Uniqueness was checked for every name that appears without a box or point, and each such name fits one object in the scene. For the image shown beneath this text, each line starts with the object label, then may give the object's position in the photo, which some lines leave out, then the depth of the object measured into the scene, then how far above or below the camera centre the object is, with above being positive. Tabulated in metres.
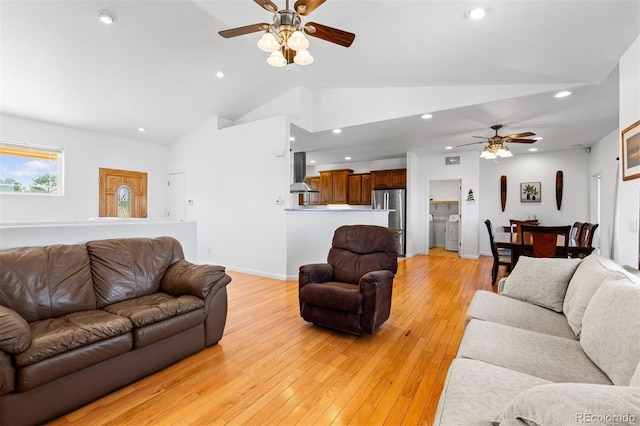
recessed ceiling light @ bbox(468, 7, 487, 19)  2.40 +1.66
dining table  3.79 -0.46
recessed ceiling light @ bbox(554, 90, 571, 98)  3.53 +1.45
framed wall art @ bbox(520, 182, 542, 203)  7.13 +0.48
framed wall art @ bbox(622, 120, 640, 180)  2.46 +0.54
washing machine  8.18 -0.62
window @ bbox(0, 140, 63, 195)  4.96 +0.70
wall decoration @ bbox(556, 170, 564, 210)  6.87 +0.60
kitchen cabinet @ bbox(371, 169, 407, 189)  7.54 +0.85
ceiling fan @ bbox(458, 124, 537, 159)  4.80 +1.13
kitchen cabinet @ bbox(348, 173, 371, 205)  8.10 +0.61
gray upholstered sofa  0.76 -0.69
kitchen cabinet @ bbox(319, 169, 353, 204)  8.43 +0.70
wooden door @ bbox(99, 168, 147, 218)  6.05 +0.34
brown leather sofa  1.53 -0.73
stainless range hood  6.30 +0.96
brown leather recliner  2.61 -0.72
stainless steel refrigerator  7.20 +0.09
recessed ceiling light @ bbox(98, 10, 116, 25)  3.11 +2.07
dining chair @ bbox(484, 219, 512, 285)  4.56 -0.81
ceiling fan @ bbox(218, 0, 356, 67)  2.12 +1.41
